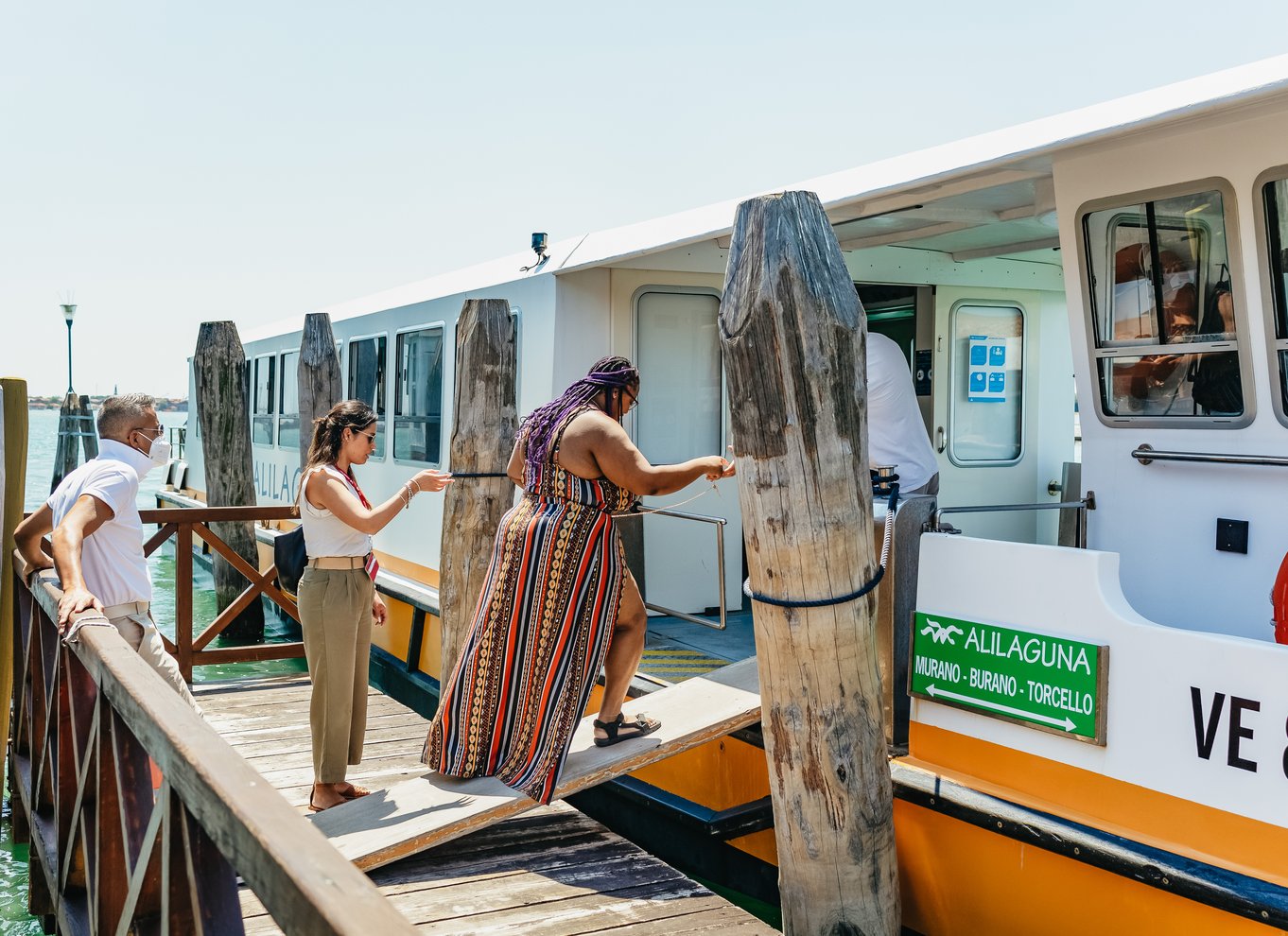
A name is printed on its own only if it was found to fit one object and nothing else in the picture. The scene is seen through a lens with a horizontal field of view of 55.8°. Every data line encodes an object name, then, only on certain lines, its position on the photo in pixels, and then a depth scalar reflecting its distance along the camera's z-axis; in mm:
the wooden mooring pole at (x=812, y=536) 3912
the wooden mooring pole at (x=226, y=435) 12125
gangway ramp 4625
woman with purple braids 4562
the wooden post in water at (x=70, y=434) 26308
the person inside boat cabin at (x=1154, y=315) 4430
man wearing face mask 4520
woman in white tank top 5238
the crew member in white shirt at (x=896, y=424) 5539
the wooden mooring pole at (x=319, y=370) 10984
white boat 3627
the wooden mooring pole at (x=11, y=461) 5836
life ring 3689
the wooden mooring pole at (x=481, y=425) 6875
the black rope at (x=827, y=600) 3941
